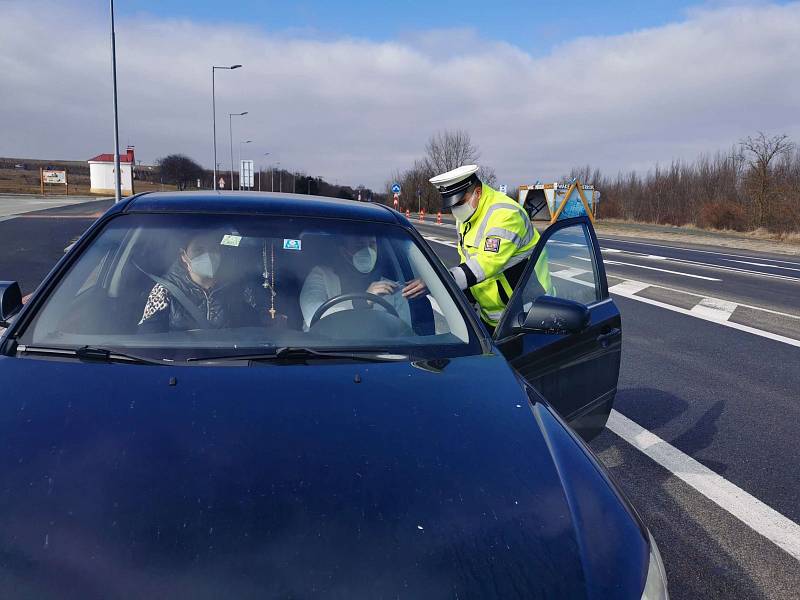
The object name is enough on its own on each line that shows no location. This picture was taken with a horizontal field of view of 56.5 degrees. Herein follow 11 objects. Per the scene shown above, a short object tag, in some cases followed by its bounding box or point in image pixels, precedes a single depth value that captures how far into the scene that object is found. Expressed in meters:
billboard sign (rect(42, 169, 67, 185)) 79.81
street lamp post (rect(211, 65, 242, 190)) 51.19
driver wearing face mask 3.03
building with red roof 90.75
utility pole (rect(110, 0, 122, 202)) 24.92
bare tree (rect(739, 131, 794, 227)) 46.06
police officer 4.49
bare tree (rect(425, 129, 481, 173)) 77.31
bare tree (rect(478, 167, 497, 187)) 69.70
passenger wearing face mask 2.74
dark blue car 1.52
